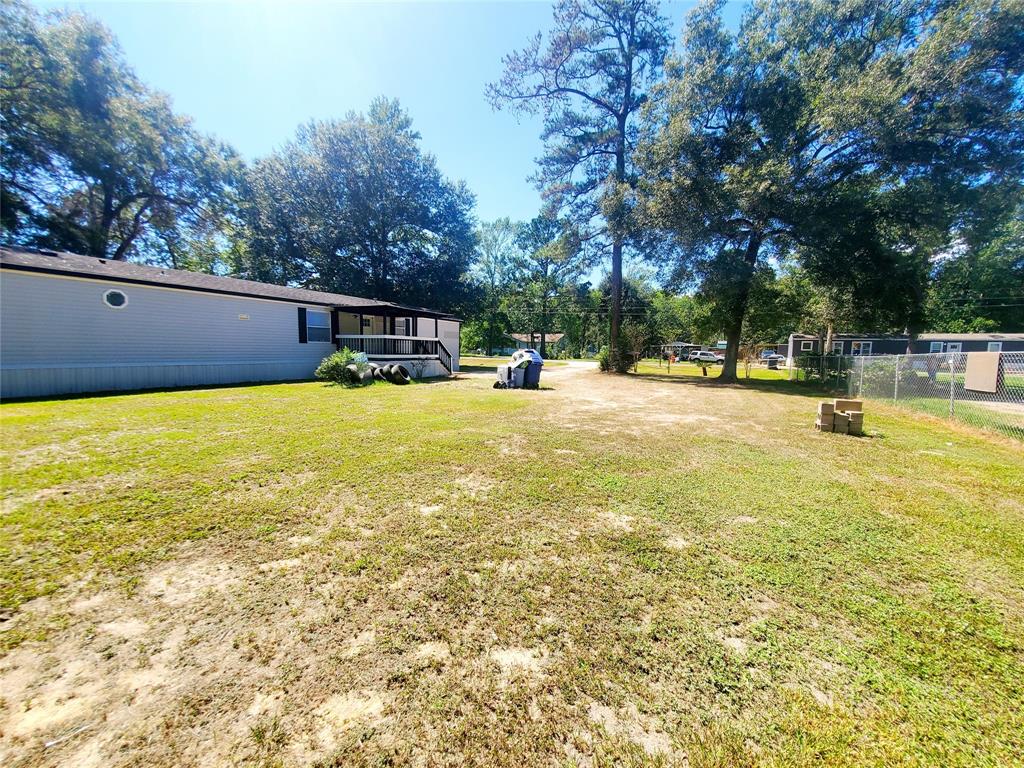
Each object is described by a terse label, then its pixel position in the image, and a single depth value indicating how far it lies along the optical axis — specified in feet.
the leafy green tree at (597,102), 60.39
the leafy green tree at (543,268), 70.49
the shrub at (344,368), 40.27
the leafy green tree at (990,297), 97.19
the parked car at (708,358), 131.16
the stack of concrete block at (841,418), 21.97
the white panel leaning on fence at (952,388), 25.22
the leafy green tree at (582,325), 147.13
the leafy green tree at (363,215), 82.53
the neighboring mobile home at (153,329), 29.68
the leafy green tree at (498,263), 145.79
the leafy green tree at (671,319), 153.90
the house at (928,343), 98.16
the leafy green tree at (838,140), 38.73
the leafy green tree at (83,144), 56.70
